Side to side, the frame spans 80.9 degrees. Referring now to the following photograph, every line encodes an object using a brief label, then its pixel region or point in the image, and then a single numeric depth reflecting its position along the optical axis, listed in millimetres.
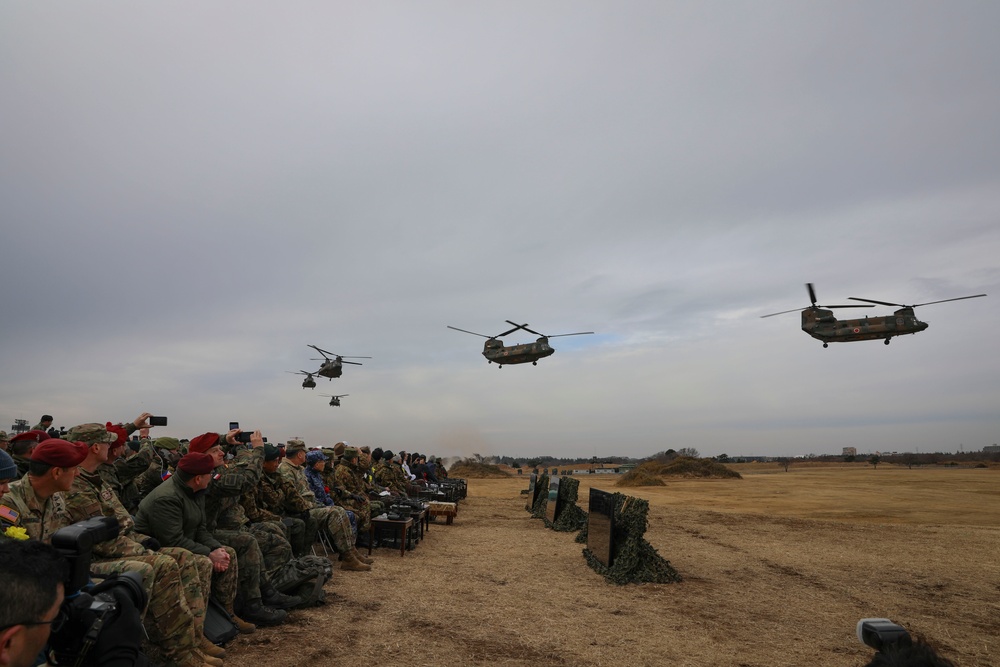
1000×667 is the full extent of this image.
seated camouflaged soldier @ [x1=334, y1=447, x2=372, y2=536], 11039
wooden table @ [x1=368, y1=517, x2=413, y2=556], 10172
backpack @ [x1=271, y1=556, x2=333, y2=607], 6828
